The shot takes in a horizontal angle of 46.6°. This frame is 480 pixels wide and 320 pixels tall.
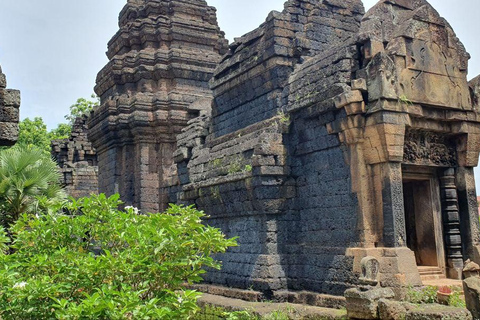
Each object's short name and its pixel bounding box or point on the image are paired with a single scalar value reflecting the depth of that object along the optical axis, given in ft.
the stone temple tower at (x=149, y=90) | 58.49
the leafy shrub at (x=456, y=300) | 28.66
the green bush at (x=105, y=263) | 17.19
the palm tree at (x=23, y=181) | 41.01
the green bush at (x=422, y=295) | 29.37
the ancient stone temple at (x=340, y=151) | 32.07
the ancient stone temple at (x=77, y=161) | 86.74
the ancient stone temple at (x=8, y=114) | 20.99
